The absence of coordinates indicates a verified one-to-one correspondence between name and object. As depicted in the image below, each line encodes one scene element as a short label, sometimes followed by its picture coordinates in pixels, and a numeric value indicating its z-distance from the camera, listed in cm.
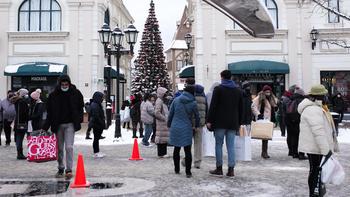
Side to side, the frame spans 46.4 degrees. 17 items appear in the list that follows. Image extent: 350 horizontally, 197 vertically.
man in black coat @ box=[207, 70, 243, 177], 739
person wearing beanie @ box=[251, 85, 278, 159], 1016
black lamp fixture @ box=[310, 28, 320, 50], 2454
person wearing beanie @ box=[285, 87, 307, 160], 994
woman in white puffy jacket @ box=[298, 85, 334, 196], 514
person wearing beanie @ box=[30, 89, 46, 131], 988
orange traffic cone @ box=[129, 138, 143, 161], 997
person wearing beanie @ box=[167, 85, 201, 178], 743
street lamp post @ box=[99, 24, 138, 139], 1620
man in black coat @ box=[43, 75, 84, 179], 741
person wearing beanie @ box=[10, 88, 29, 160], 1012
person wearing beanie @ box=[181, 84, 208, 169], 834
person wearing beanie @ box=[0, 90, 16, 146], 1204
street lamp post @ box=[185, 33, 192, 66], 2445
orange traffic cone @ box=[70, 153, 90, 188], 658
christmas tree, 3669
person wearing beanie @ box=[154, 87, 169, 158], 1014
